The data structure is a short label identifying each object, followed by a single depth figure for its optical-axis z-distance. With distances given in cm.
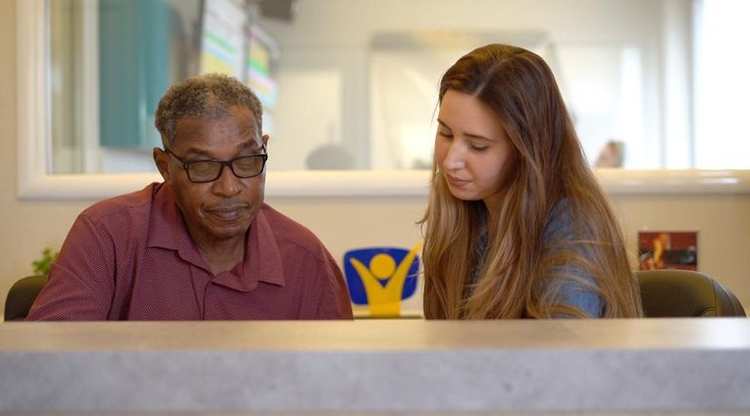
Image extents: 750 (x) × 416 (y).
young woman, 169
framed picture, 313
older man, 187
